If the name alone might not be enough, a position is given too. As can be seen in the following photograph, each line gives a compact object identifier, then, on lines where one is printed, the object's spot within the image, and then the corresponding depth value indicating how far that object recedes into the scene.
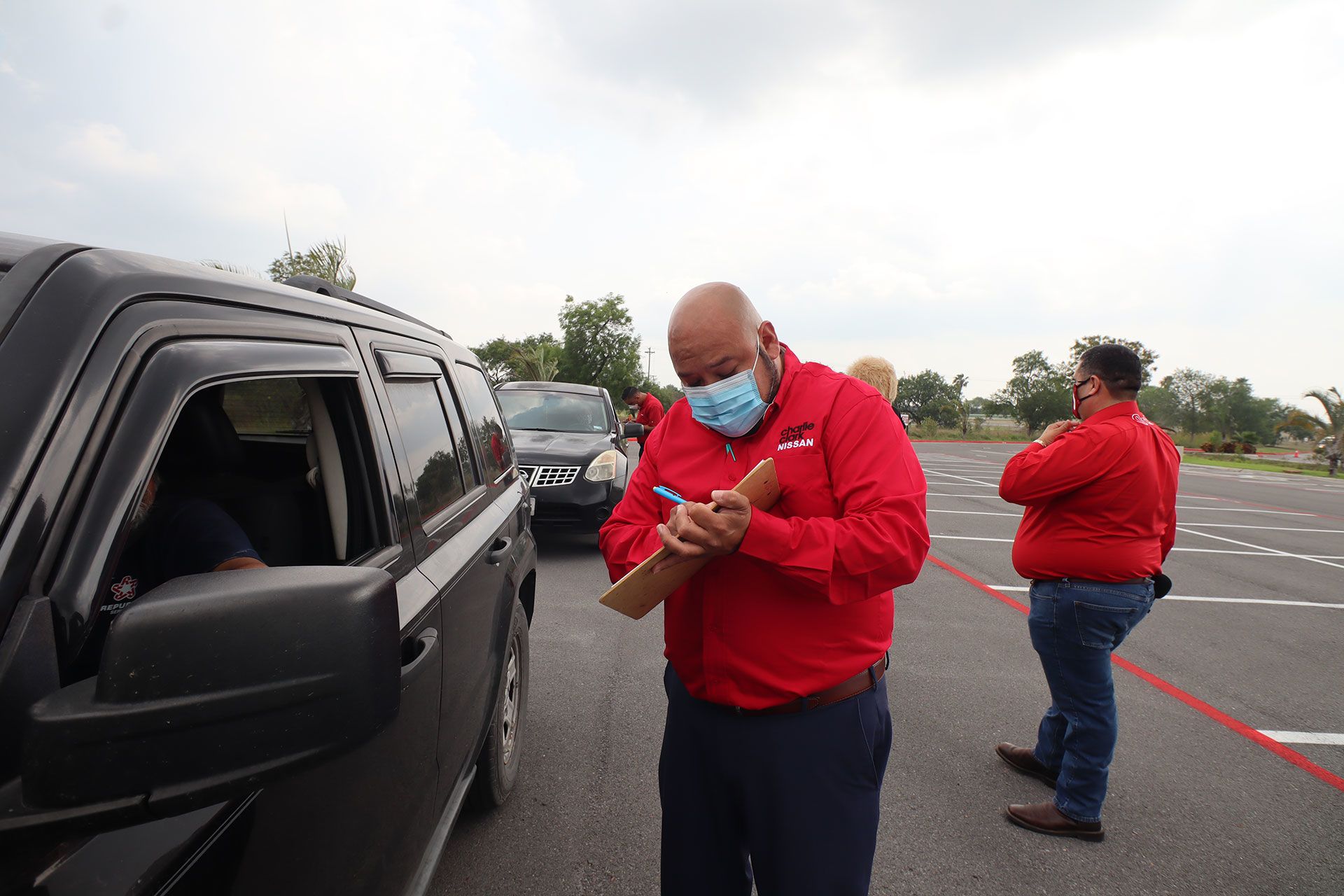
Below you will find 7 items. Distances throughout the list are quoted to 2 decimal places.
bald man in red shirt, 1.51
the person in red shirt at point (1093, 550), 2.68
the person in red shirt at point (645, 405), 11.28
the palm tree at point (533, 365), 42.56
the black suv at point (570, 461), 6.61
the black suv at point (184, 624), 0.76
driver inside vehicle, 1.39
